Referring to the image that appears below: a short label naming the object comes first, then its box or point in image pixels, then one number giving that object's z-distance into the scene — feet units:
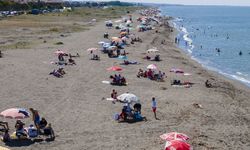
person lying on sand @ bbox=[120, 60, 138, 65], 143.12
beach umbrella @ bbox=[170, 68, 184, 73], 131.85
